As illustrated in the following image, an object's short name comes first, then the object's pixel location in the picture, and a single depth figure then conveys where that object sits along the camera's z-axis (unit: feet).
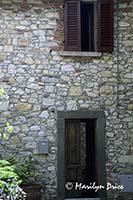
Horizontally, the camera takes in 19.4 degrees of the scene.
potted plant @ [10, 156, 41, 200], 24.68
